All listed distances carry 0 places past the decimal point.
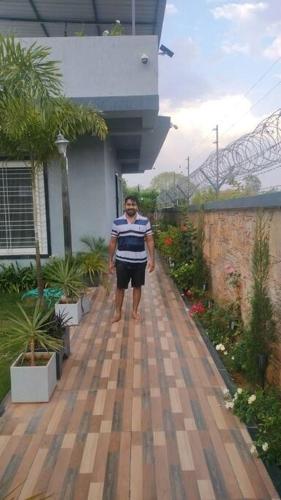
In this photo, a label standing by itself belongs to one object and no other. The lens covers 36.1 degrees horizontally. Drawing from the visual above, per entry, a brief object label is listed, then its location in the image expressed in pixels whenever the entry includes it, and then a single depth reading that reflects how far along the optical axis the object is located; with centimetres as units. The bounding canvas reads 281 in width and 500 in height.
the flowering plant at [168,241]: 924
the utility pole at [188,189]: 948
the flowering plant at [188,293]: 698
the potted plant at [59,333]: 394
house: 716
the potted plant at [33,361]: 348
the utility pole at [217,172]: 640
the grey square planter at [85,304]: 616
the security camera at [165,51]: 1138
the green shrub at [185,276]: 730
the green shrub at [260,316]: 334
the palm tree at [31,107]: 484
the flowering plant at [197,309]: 581
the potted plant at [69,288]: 557
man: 533
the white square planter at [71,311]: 552
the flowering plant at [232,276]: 455
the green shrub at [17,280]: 764
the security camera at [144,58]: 706
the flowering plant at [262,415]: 254
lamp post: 632
